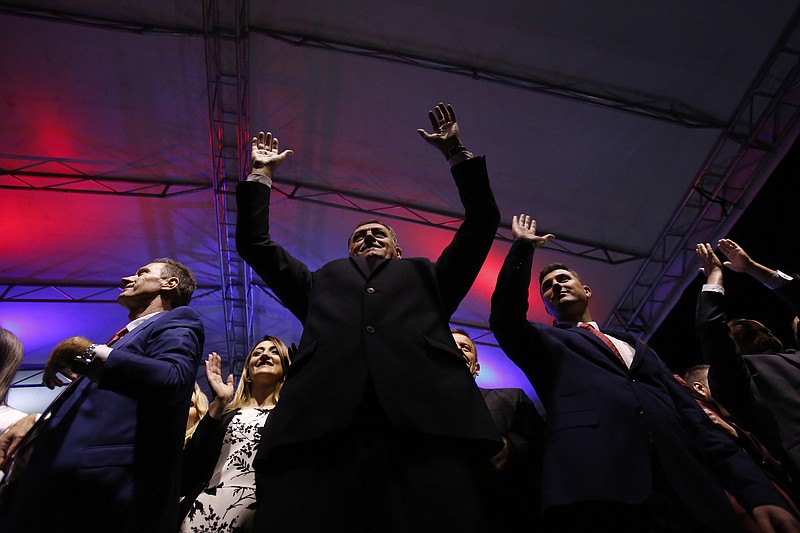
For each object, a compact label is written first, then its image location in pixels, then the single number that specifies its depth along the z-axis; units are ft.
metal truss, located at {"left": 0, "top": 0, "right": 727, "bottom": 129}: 16.51
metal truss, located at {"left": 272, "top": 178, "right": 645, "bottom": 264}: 22.13
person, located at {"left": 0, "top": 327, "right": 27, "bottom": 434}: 8.43
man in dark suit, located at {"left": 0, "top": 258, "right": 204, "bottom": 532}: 5.39
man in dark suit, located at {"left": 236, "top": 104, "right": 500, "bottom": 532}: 3.98
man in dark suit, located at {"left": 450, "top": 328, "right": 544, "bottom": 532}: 7.02
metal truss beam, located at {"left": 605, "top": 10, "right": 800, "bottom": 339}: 16.53
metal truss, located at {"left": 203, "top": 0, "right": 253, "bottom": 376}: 16.66
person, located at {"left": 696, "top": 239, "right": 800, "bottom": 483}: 7.25
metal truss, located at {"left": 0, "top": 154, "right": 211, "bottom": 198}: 20.42
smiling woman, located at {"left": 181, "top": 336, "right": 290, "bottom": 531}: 7.50
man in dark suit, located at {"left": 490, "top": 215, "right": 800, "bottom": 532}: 5.21
